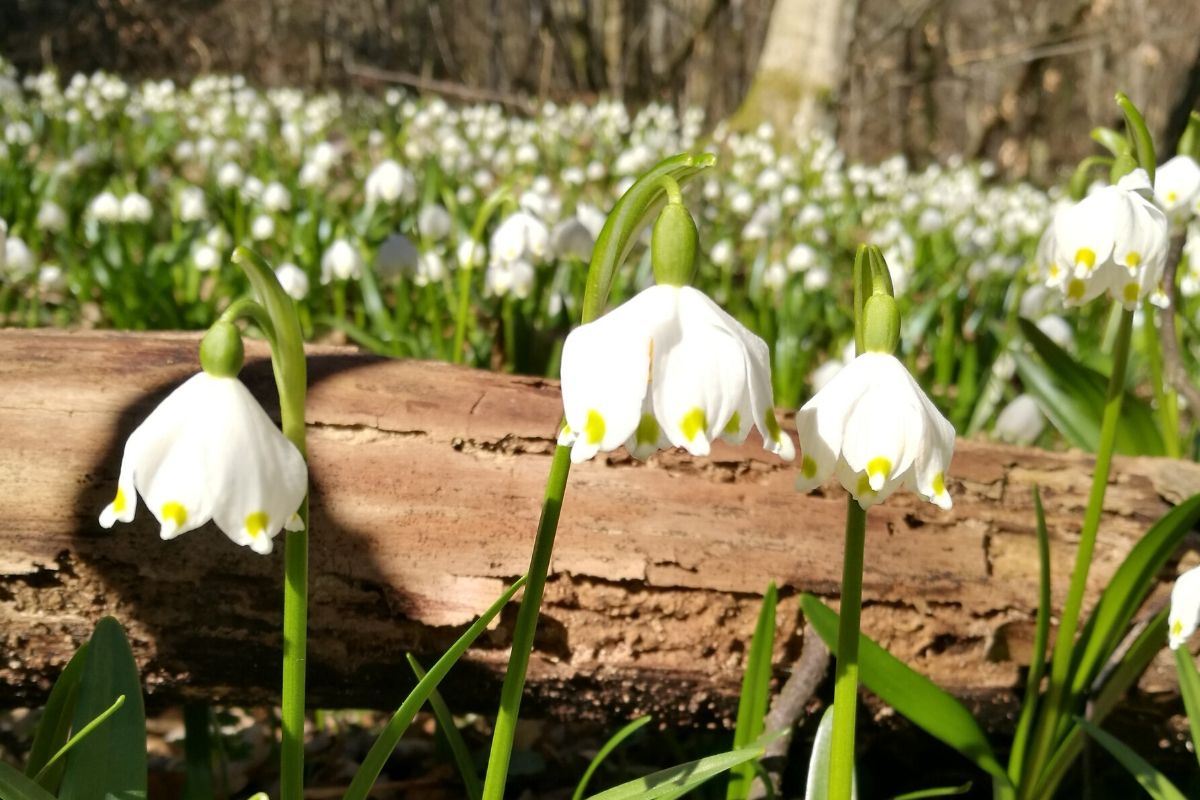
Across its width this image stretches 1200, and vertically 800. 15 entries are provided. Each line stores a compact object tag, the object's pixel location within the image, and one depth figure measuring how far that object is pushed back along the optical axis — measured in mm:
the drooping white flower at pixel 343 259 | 609
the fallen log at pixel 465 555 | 309
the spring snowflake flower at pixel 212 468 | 213
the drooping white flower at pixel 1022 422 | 531
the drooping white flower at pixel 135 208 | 760
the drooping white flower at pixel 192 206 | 805
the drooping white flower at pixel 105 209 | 750
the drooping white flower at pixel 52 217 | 740
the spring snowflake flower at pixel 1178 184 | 330
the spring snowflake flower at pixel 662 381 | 215
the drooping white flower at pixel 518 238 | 534
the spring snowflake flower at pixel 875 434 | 222
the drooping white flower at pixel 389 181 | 689
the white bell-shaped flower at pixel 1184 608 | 258
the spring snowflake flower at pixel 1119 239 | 282
